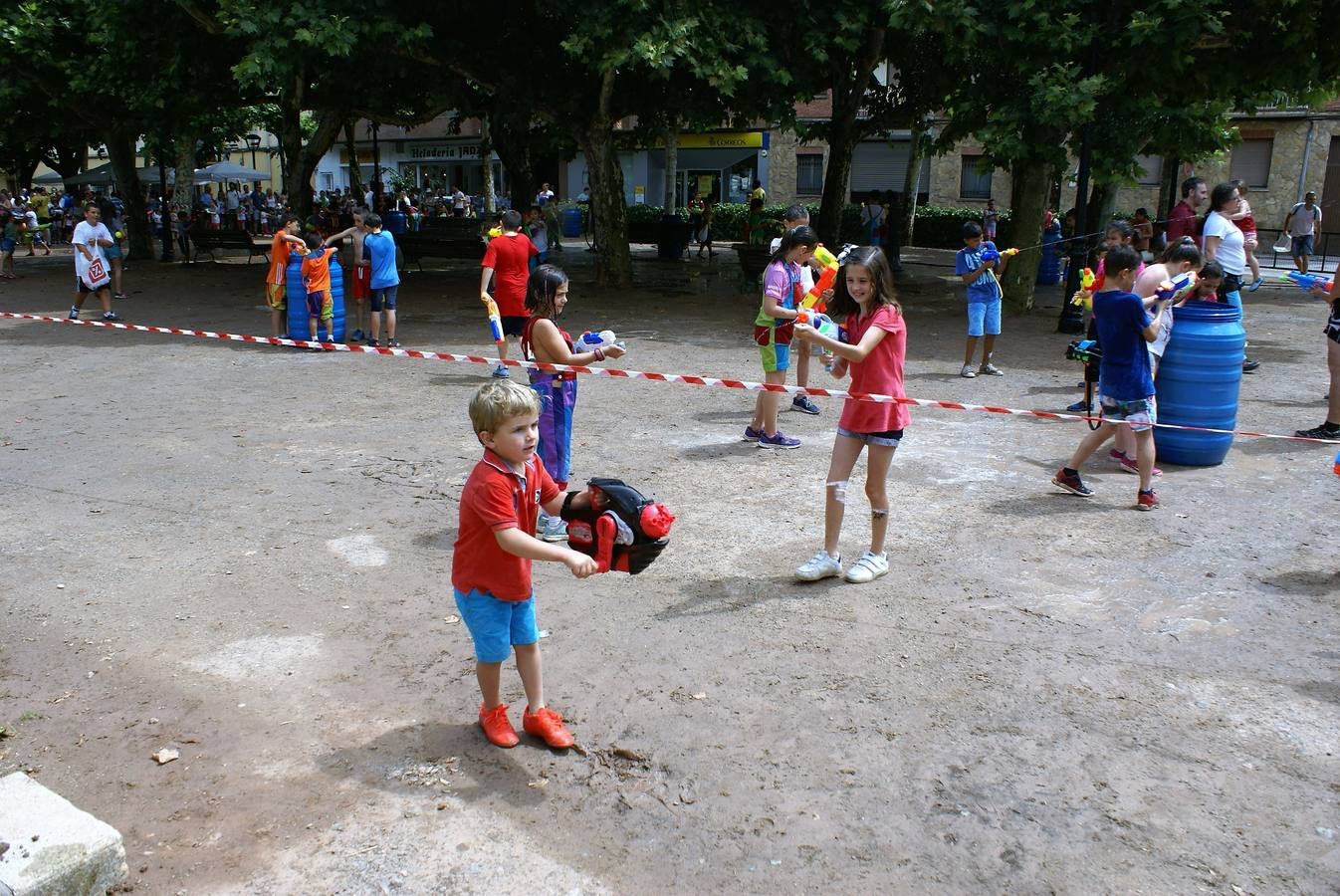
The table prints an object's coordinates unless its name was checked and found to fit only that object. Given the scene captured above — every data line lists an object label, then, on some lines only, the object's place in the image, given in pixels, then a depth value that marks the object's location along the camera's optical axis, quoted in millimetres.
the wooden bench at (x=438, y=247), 22672
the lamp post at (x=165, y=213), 24797
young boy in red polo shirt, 3471
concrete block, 2852
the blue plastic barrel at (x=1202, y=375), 7523
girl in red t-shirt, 5090
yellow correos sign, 39375
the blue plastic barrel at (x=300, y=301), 12523
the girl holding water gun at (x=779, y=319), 7605
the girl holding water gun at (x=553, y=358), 5766
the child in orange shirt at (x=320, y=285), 12195
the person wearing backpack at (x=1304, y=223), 21484
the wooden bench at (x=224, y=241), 23172
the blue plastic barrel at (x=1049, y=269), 20297
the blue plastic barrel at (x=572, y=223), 36094
